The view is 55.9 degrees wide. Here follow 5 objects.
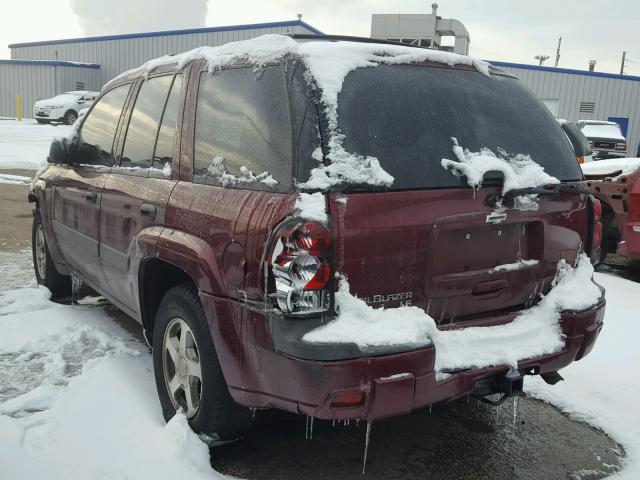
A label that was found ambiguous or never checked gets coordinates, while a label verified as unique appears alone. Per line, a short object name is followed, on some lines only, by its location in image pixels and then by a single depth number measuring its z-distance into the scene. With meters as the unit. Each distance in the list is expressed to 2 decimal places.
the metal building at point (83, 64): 30.72
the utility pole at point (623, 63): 59.03
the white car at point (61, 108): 25.72
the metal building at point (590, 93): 28.05
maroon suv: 2.23
